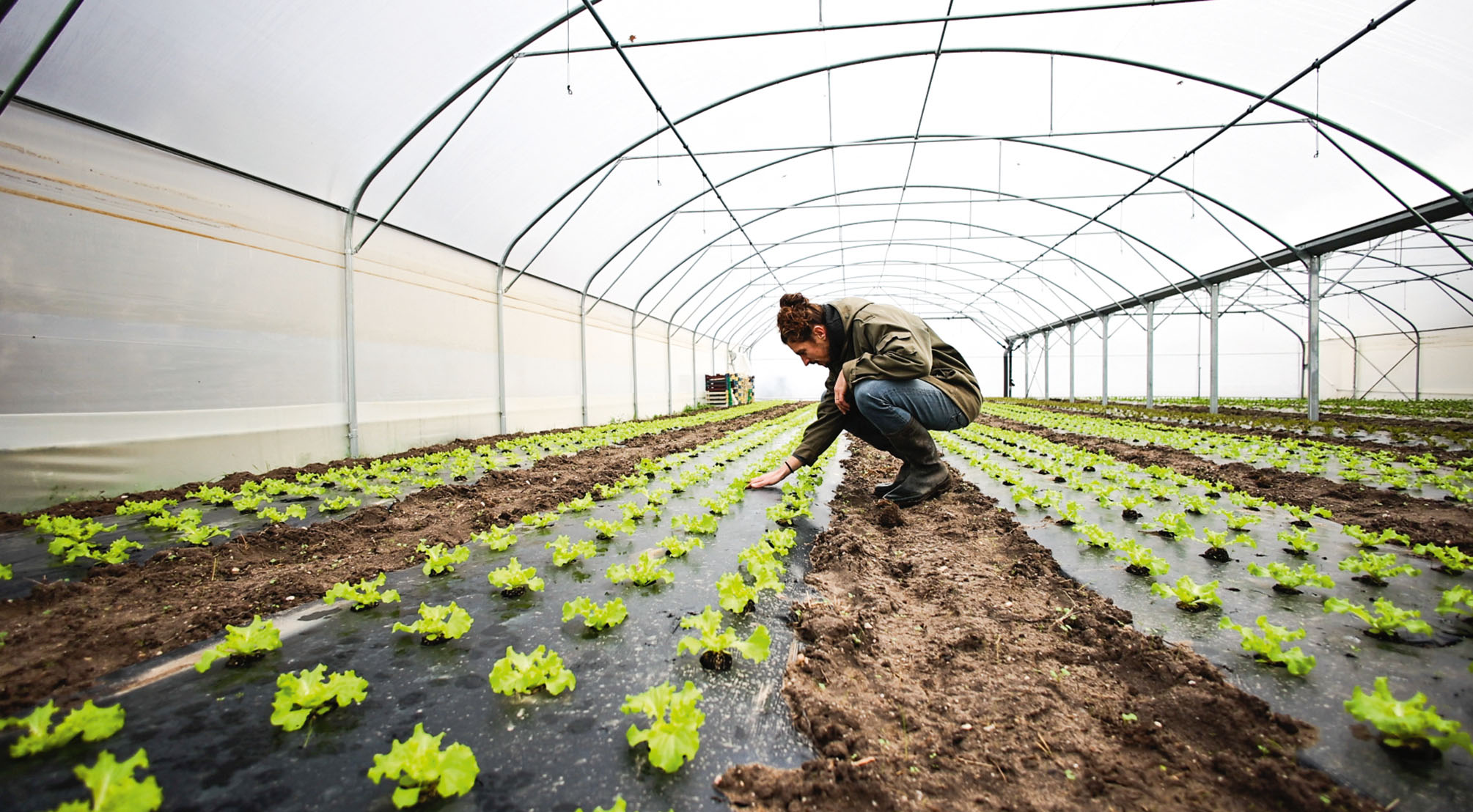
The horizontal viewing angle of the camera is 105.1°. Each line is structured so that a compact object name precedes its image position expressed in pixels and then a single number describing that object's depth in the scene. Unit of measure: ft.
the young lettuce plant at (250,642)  6.72
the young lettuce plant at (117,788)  3.92
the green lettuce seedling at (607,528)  12.32
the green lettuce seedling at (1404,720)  4.42
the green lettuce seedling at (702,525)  12.49
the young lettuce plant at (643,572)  9.29
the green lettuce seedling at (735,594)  7.90
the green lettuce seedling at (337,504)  16.17
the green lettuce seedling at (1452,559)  9.13
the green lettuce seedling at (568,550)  10.39
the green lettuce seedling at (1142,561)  9.18
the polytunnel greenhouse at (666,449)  5.17
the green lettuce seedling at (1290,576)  8.43
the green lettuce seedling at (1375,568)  8.71
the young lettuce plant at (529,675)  5.90
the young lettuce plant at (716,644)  6.43
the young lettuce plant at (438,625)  7.31
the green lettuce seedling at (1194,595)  7.94
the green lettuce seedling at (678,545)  10.95
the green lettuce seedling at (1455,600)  6.89
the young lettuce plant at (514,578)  8.96
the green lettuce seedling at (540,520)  13.58
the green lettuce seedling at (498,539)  11.45
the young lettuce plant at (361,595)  8.59
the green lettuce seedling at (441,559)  10.12
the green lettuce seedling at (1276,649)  5.98
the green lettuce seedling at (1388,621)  6.73
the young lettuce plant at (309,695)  5.37
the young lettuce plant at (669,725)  4.72
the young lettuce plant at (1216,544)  10.36
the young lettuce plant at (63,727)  4.76
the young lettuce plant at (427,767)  4.36
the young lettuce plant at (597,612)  7.57
